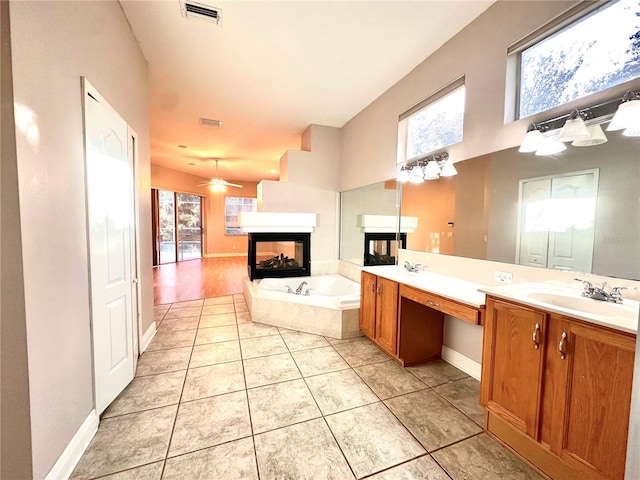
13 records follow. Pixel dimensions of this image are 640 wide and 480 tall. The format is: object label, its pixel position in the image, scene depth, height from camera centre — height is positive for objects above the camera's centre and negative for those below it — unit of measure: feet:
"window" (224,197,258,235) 31.12 +1.88
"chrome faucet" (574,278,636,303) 4.38 -1.08
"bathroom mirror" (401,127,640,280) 4.55 +0.48
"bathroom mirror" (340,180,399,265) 10.81 +0.63
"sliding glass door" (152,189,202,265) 25.25 -0.26
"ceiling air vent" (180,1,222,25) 6.66 +5.66
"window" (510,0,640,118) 4.60 +3.51
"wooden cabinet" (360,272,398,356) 8.04 -2.82
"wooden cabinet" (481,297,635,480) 3.53 -2.55
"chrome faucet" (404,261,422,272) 8.82 -1.34
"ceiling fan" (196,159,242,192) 22.66 +3.70
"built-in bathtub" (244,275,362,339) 9.93 -3.47
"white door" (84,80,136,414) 5.45 -0.53
